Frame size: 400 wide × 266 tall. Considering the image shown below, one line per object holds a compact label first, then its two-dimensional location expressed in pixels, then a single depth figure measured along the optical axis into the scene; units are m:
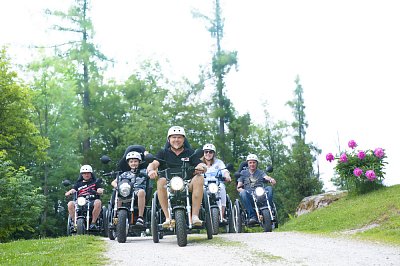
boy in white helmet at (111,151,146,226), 10.38
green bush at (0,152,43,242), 21.59
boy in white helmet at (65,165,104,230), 13.03
